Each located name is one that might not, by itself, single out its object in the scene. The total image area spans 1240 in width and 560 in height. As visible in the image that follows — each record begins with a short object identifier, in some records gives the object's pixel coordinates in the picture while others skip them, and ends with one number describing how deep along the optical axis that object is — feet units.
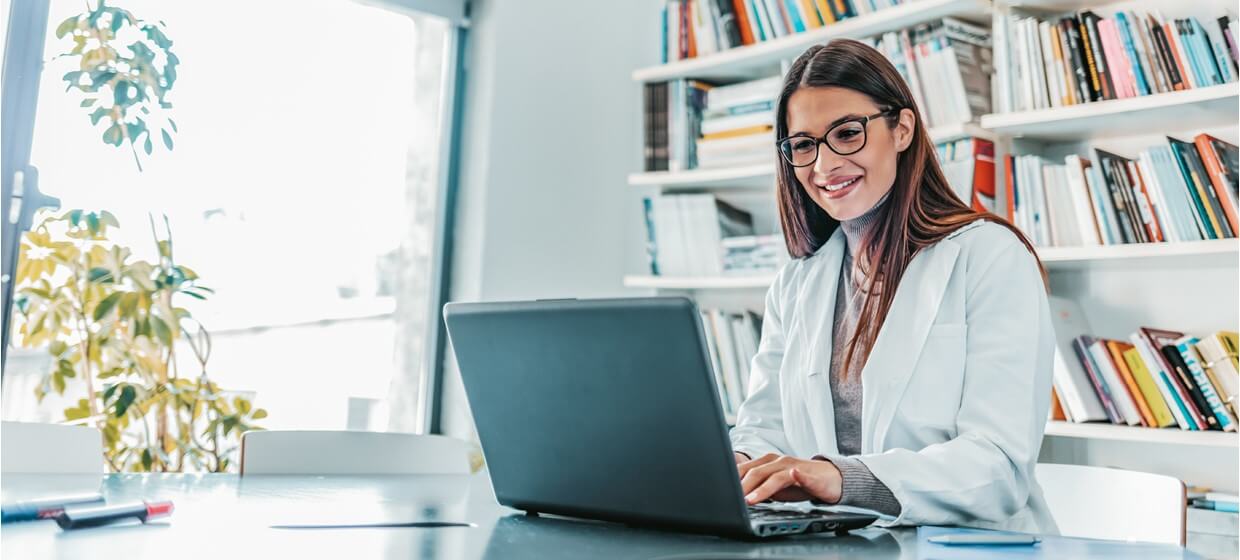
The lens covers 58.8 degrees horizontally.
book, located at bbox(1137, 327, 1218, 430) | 6.73
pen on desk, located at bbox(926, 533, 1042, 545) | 3.02
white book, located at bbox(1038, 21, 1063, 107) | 7.49
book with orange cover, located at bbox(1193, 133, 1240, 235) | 6.66
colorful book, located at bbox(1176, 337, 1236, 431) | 6.61
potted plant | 7.98
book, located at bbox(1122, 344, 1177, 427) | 6.88
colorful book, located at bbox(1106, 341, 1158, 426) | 6.96
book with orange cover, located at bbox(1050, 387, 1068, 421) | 7.33
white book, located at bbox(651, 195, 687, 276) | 10.11
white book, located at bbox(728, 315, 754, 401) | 9.43
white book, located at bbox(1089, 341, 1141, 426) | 7.00
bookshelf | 6.93
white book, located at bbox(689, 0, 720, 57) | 10.07
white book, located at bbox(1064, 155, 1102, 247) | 7.25
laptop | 2.91
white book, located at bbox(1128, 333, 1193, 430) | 6.79
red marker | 3.01
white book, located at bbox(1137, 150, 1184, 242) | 6.89
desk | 2.78
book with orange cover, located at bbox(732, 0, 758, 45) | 9.80
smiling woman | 3.80
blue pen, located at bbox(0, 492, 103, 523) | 3.09
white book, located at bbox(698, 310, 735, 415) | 9.52
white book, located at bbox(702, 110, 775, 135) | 9.48
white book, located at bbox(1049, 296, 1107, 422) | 7.17
